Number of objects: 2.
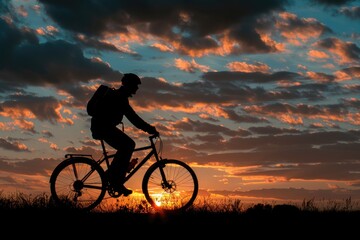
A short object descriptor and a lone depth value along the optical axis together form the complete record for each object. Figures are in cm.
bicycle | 1220
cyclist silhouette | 1154
